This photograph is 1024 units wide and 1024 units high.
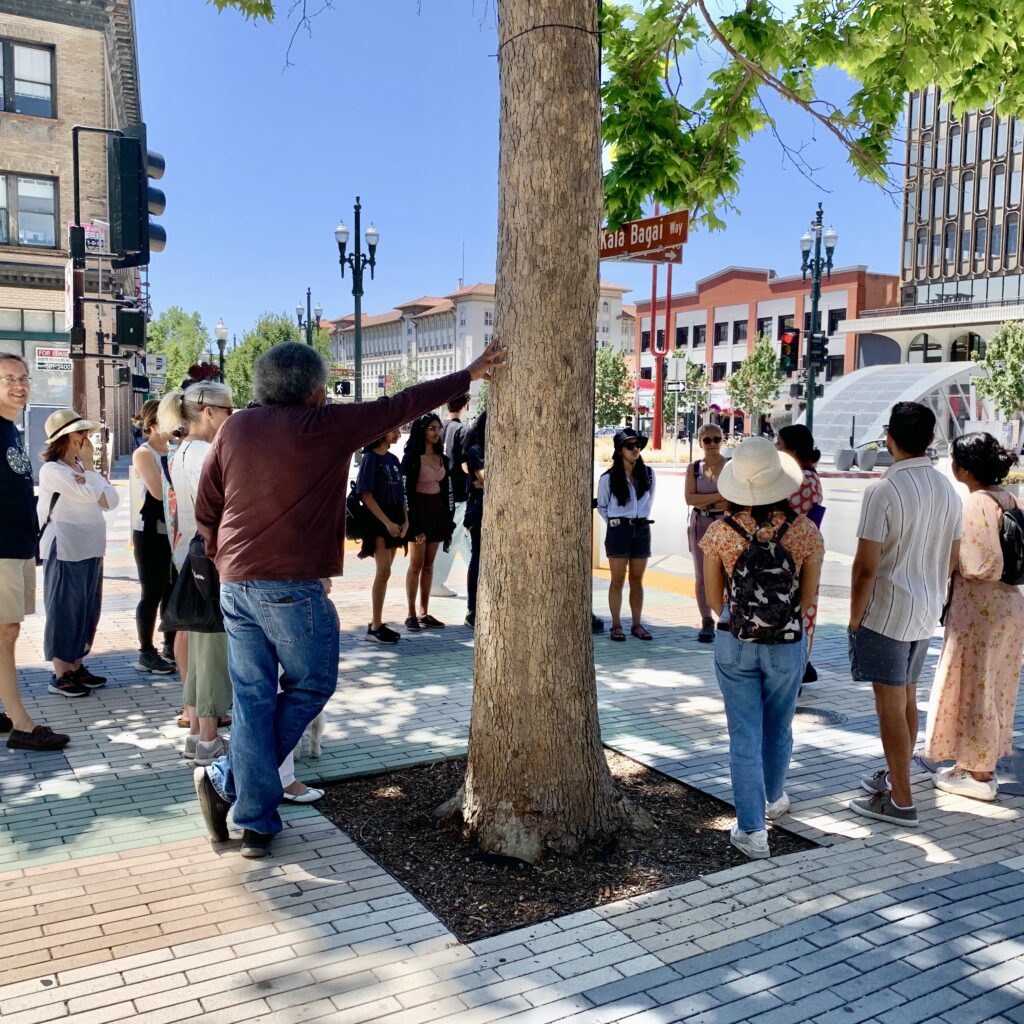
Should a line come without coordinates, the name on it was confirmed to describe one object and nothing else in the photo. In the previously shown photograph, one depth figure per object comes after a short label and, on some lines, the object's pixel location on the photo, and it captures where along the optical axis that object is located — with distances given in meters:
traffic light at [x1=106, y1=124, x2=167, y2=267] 10.59
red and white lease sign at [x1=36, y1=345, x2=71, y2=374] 19.62
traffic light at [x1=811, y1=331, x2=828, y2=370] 25.66
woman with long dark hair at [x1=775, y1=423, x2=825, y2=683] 5.89
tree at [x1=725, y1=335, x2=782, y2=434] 65.94
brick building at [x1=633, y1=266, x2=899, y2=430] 74.62
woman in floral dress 5.04
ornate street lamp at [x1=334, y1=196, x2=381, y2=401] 25.84
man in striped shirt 4.64
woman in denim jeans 4.16
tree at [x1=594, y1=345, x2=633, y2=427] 73.12
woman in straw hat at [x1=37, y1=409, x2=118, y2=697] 6.62
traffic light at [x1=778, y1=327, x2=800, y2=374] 26.20
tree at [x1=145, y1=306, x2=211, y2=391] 70.75
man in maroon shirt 4.12
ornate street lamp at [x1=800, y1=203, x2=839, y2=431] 26.05
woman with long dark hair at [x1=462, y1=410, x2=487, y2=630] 8.73
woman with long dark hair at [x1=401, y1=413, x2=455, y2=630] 8.89
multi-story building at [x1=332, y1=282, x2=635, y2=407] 120.12
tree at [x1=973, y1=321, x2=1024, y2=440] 43.41
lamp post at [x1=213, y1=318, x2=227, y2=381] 43.22
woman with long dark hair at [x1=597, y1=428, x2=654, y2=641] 8.59
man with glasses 5.53
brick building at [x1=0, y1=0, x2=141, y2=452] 28.61
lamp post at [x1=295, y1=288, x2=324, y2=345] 39.63
